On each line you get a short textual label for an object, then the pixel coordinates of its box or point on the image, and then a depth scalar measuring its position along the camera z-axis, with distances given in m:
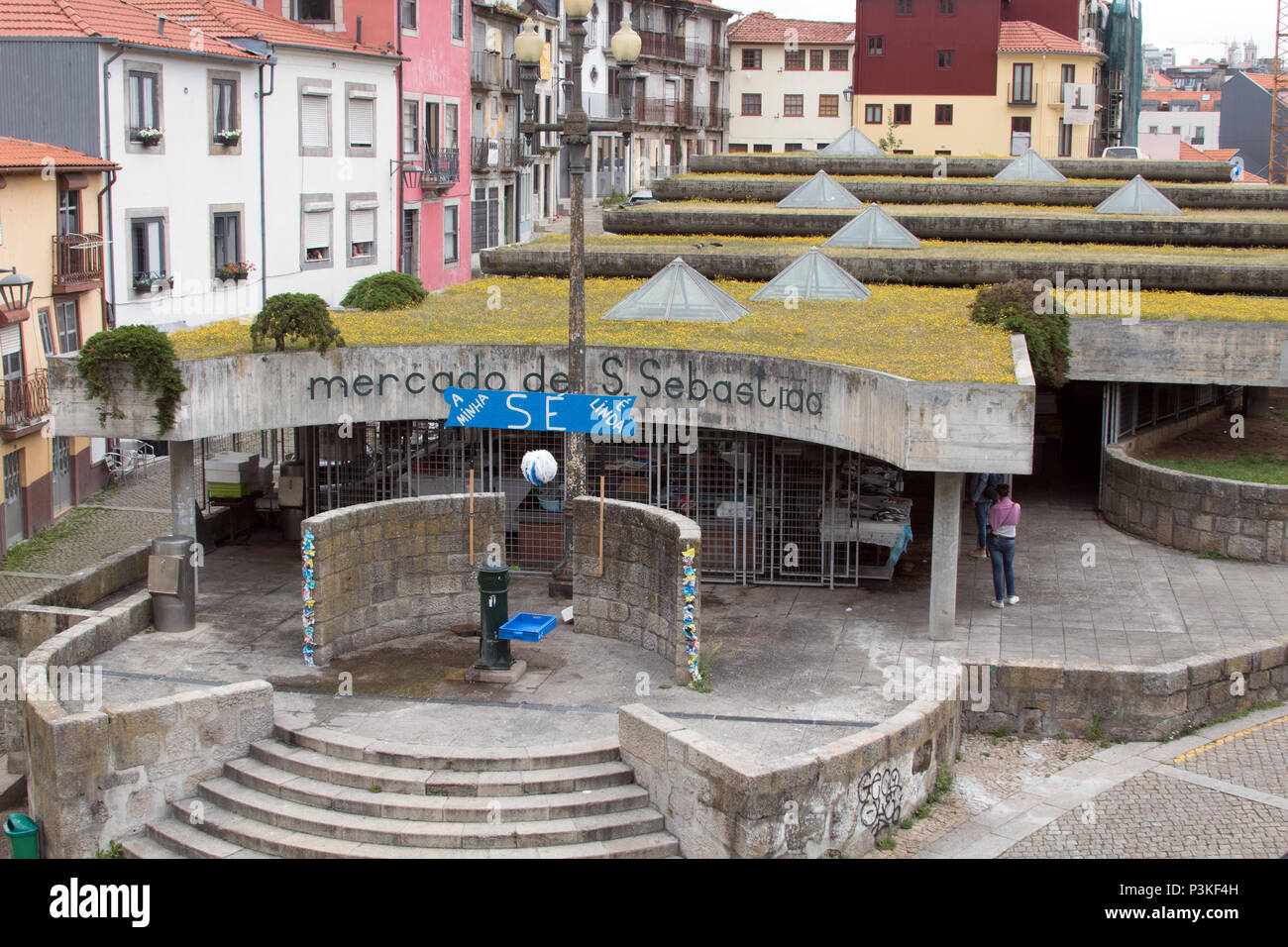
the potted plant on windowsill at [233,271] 38.34
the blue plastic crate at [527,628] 17.73
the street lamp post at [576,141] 19.70
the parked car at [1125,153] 56.35
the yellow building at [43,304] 28.53
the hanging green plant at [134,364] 19.86
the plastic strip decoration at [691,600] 17.48
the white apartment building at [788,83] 80.06
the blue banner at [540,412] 21.00
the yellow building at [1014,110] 67.19
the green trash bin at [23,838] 15.21
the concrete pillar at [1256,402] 30.78
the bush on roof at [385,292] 26.94
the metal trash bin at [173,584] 19.48
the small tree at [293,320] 21.61
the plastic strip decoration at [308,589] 18.16
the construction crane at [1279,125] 74.69
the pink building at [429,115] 46.72
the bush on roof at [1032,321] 23.23
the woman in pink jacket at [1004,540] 20.25
